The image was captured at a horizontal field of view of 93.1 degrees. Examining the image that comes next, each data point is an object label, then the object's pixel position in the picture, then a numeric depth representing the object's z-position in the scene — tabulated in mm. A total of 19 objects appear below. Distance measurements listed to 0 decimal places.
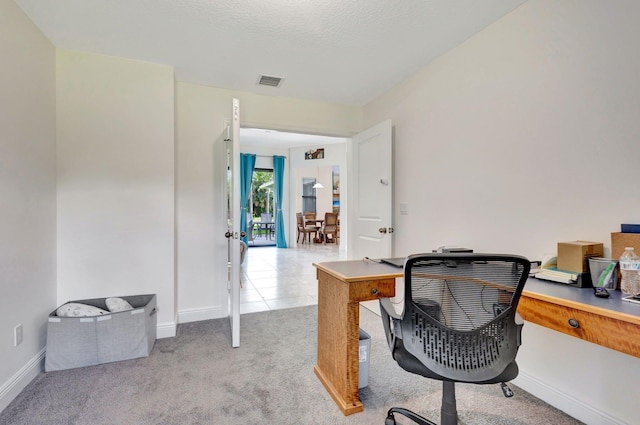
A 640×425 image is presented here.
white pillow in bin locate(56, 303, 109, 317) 2303
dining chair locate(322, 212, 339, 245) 9133
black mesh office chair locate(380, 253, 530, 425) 1222
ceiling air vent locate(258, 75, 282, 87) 3049
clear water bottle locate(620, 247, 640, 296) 1268
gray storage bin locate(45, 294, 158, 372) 2188
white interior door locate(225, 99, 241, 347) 2521
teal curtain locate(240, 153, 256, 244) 7871
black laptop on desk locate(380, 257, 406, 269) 2008
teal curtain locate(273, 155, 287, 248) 8641
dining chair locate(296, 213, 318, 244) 9227
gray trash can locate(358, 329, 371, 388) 1943
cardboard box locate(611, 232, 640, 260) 1368
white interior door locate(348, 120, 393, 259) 3121
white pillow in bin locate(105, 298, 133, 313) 2447
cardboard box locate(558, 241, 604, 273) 1463
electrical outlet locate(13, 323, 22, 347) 1927
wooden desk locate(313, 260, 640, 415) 1089
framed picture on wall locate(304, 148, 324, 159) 8508
